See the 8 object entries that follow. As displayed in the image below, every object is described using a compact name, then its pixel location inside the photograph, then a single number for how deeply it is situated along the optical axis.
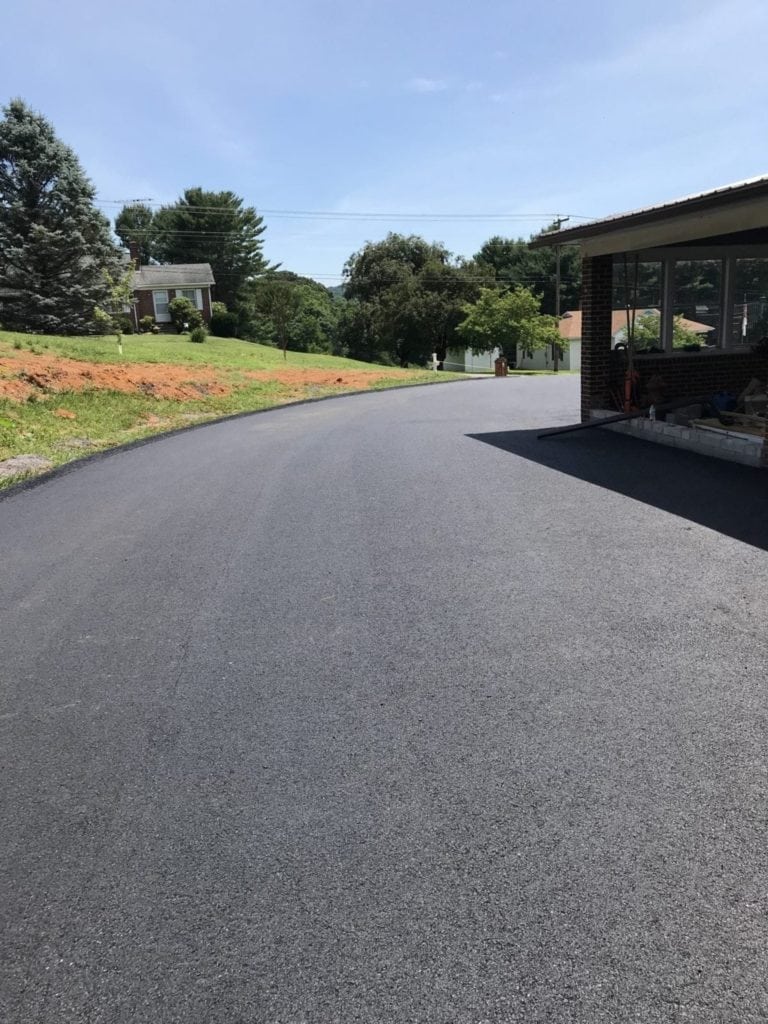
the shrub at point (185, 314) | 47.59
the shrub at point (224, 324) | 49.28
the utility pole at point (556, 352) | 50.88
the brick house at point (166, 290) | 50.84
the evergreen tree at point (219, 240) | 66.00
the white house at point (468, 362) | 55.56
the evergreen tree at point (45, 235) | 36.28
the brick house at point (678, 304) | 11.62
